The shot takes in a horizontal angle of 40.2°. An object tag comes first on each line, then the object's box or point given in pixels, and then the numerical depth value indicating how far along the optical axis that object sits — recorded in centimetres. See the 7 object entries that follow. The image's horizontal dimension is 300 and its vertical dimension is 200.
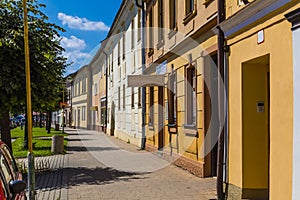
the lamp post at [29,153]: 609
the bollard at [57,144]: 1770
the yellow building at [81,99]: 5069
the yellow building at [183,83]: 1019
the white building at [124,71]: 2142
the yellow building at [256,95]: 601
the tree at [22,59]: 1090
